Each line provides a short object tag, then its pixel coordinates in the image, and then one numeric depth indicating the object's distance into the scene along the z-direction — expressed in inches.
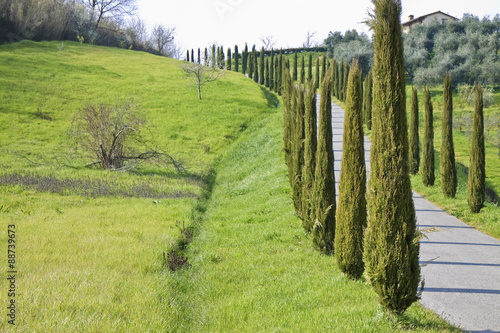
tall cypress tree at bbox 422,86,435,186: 729.6
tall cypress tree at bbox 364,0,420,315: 226.4
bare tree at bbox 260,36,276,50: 3941.9
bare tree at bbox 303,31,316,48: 4466.0
